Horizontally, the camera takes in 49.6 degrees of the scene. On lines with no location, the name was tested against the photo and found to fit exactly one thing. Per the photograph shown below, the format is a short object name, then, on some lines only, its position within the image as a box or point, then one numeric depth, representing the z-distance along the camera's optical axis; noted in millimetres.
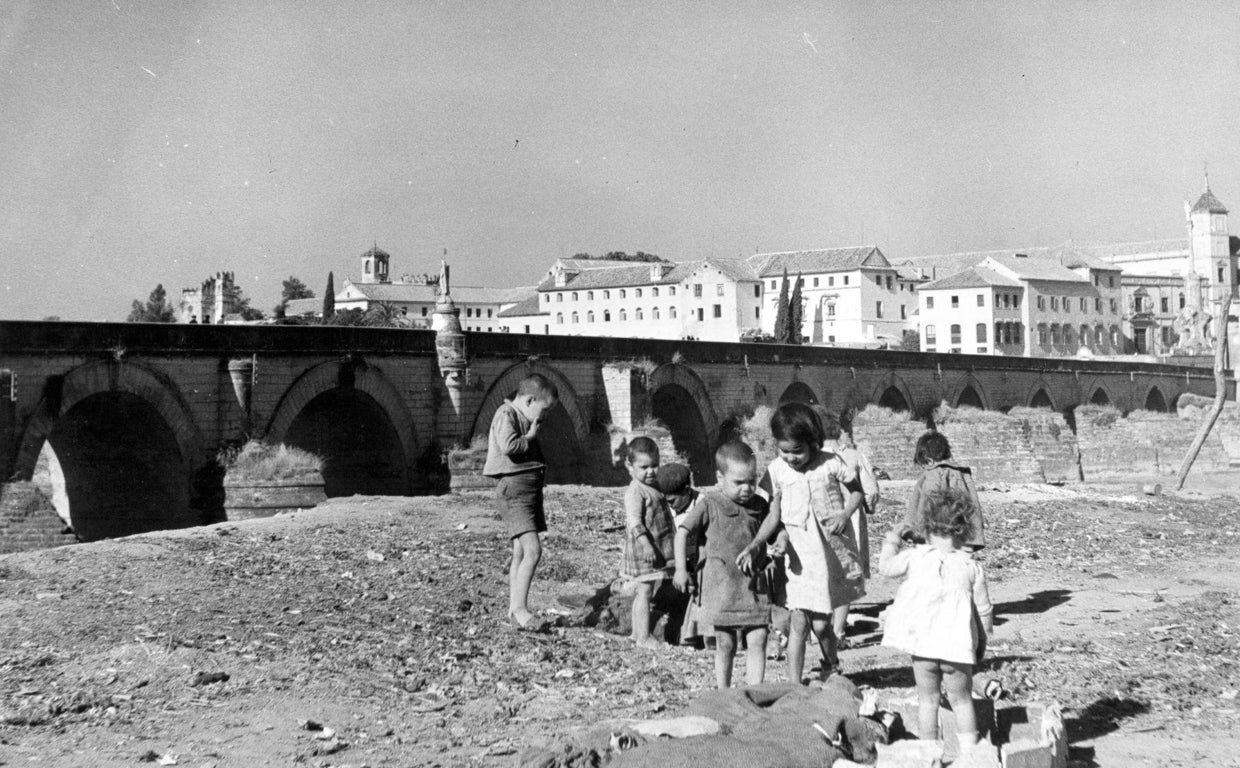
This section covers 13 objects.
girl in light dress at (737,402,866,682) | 7344
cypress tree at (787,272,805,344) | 67875
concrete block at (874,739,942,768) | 5652
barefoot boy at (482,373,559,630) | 8781
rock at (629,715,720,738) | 5969
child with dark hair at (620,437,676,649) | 8688
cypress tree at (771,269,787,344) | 68162
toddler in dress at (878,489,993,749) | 5930
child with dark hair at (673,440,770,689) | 6945
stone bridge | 16781
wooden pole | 28139
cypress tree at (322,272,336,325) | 61181
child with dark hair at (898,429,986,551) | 7605
